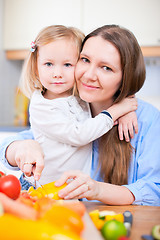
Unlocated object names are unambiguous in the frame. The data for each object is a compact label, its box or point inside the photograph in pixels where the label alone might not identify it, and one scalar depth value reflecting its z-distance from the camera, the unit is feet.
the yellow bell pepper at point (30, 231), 1.35
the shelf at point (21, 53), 9.35
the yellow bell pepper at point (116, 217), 2.22
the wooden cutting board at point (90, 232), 1.69
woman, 3.52
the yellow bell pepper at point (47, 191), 2.58
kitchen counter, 2.12
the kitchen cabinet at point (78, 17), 9.21
